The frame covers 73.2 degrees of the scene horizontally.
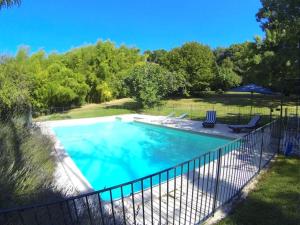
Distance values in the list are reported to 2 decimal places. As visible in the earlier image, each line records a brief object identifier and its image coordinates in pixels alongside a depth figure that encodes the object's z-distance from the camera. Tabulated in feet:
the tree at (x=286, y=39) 17.95
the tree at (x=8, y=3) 11.51
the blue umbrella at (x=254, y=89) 31.80
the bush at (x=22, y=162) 8.53
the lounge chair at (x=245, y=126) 28.92
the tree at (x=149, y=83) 50.56
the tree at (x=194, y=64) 78.25
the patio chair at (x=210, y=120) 32.69
